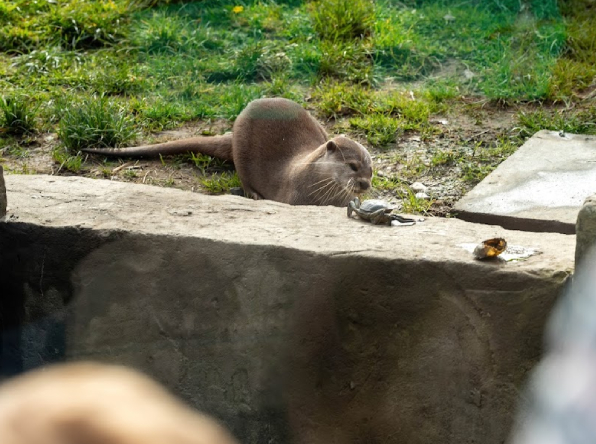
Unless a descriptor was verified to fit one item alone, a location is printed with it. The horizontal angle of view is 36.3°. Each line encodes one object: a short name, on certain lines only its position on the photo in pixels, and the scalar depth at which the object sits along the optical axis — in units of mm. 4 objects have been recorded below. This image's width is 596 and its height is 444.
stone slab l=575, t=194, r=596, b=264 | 2588
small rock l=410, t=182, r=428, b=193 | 5469
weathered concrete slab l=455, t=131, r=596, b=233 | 4344
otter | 5316
